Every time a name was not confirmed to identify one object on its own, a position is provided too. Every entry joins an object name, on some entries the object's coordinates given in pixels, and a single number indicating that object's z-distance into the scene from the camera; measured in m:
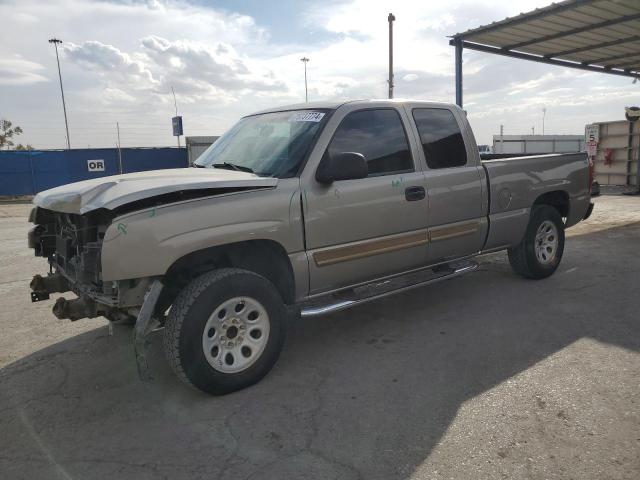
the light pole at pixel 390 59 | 24.16
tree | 32.88
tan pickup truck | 3.29
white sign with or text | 22.06
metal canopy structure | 9.63
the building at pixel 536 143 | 30.02
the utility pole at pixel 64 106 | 32.03
